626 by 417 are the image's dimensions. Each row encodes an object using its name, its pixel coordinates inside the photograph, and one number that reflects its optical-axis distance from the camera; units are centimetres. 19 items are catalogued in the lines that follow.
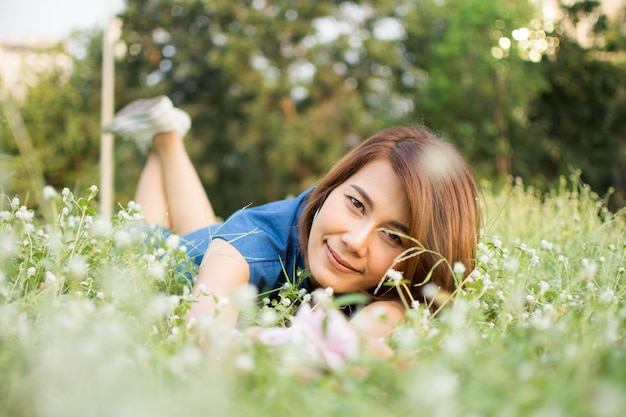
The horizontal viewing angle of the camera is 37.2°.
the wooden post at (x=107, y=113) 1008
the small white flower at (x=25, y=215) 99
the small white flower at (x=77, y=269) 81
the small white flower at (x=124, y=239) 84
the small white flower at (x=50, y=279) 90
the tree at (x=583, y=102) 1180
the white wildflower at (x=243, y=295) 69
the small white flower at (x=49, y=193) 91
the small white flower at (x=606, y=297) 86
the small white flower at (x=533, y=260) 105
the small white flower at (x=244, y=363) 72
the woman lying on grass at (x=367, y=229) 109
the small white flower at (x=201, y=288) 95
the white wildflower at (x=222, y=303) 84
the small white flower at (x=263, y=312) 96
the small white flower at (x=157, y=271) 82
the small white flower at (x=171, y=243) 90
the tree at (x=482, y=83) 1150
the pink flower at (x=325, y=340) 79
